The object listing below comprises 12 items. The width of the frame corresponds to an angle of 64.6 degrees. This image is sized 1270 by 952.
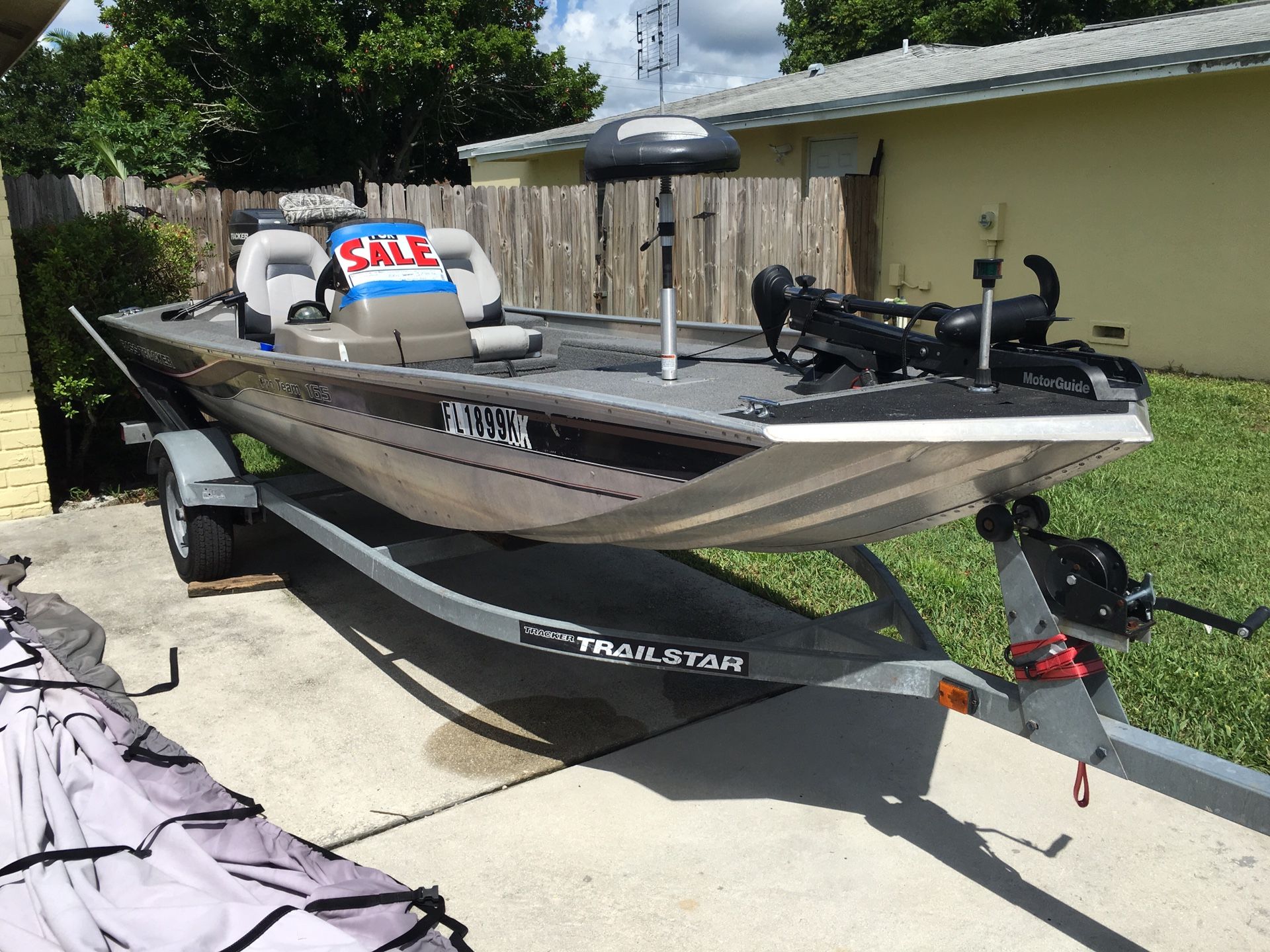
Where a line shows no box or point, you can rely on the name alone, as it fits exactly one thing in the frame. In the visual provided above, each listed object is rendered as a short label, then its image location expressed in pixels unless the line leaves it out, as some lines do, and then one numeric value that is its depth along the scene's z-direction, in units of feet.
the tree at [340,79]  68.85
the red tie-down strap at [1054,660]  7.47
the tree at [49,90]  114.93
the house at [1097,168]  28.43
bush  21.16
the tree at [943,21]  82.23
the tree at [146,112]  63.52
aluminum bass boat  7.54
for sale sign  14.14
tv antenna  49.78
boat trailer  7.07
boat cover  7.18
